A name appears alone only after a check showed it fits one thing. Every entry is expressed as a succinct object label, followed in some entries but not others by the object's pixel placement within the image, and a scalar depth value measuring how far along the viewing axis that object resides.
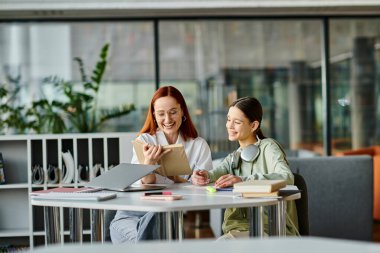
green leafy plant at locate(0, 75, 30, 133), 7.45
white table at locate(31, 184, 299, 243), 2.92
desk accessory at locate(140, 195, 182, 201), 3.08
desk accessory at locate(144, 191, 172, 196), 3.28
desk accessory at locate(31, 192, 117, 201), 3.12
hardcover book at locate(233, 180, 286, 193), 3.08
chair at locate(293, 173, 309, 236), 3.62
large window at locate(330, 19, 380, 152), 7.98
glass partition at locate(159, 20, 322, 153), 7.88
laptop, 3.44
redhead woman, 3.83
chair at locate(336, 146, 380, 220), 7.16
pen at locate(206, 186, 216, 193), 3.36
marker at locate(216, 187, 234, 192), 3.39
